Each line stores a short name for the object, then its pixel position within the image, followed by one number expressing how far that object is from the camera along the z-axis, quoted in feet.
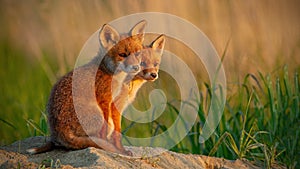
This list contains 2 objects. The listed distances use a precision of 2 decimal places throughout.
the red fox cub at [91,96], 32.48
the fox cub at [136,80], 32.68
